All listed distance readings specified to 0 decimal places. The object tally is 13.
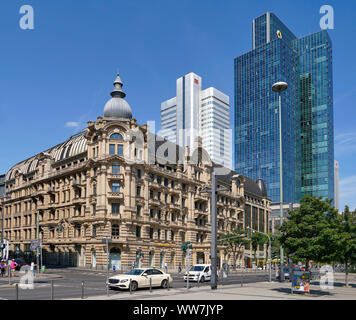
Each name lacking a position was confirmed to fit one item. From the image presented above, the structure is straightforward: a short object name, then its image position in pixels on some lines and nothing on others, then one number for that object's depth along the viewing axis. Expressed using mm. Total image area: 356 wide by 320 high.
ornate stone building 63500
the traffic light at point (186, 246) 38344
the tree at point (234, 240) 78369
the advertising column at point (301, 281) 26312
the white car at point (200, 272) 40375
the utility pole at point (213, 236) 25109
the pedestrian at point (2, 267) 44284
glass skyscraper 173625
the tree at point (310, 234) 27266
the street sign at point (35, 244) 42438
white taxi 27047
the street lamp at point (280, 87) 31930
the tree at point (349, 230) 36719
